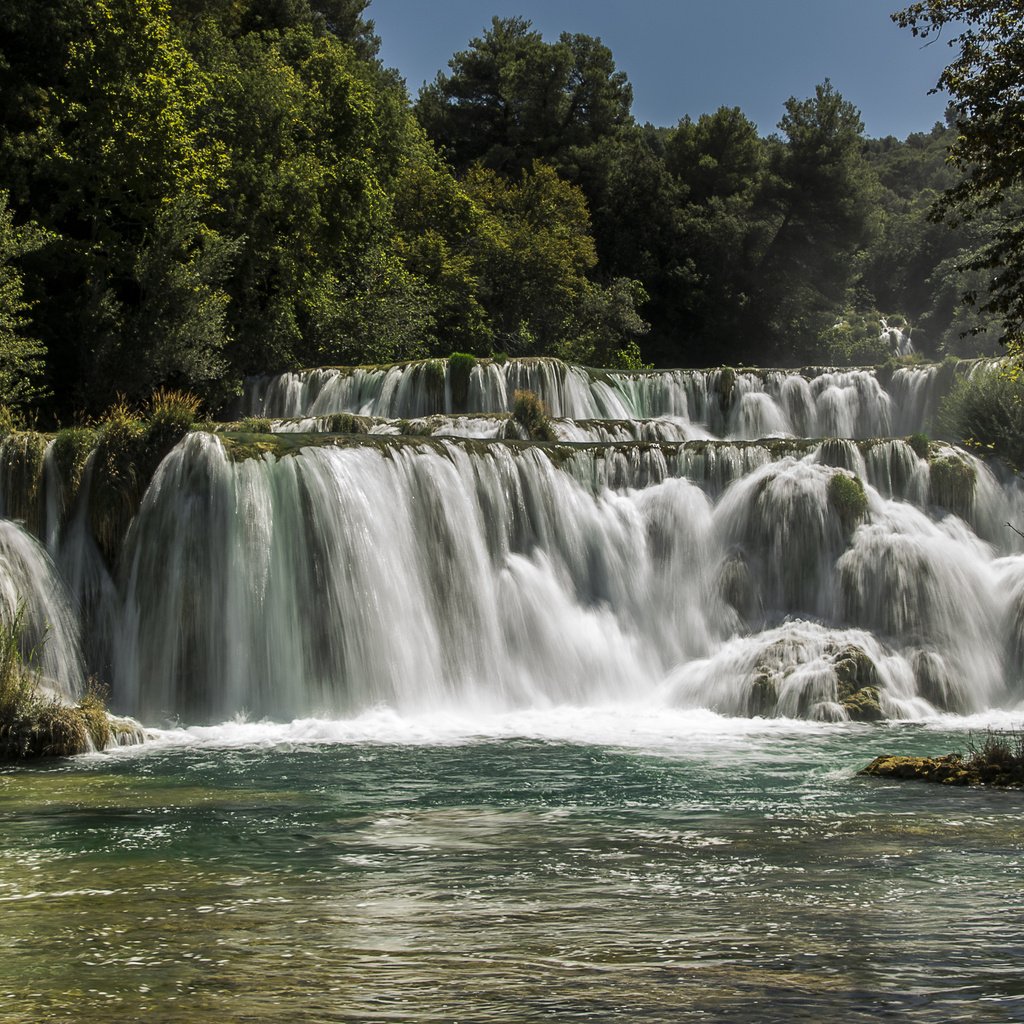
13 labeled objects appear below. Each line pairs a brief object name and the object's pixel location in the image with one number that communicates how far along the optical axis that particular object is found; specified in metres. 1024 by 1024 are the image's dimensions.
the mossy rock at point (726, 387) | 36.69
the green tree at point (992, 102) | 16.20
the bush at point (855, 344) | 63.22
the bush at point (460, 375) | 34.41
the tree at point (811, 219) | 63.41
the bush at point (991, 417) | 27.98
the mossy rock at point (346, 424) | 27.94
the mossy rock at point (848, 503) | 23.83
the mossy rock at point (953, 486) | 25.00
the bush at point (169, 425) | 20.95
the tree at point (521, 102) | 66.56
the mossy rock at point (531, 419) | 28.39
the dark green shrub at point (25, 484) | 20.92
